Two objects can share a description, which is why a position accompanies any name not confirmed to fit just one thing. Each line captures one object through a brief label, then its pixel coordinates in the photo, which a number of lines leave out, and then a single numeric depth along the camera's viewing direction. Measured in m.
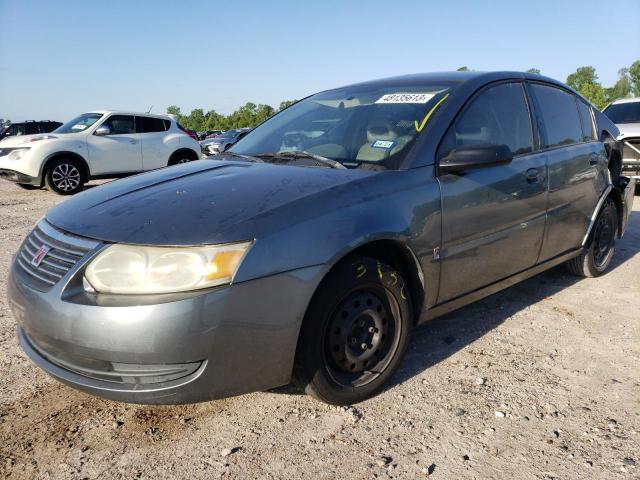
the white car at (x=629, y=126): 8.48
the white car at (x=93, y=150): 9.85
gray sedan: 2.01
